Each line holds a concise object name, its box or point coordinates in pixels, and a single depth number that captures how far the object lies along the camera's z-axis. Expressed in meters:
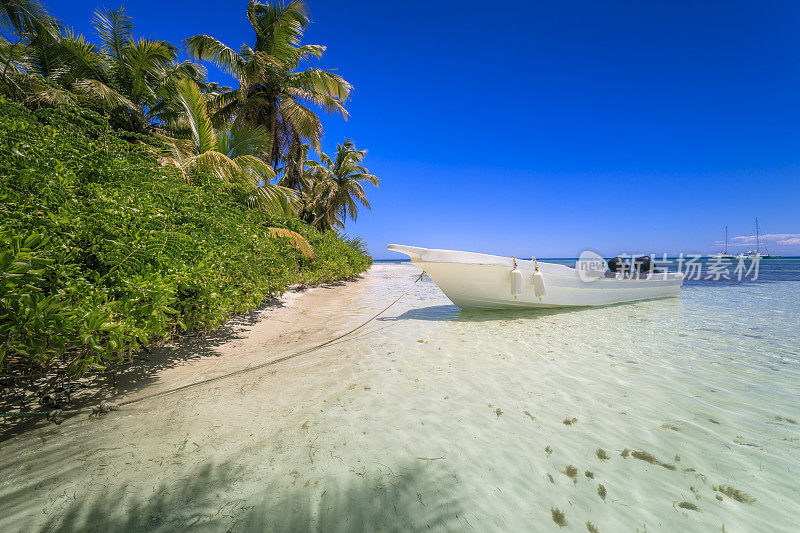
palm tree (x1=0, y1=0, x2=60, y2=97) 9.20
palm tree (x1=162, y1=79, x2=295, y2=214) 8.36
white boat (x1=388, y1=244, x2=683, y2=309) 6.46
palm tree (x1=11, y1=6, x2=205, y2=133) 10.21
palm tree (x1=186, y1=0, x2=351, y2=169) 11.96
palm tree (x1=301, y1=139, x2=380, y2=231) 21.70
